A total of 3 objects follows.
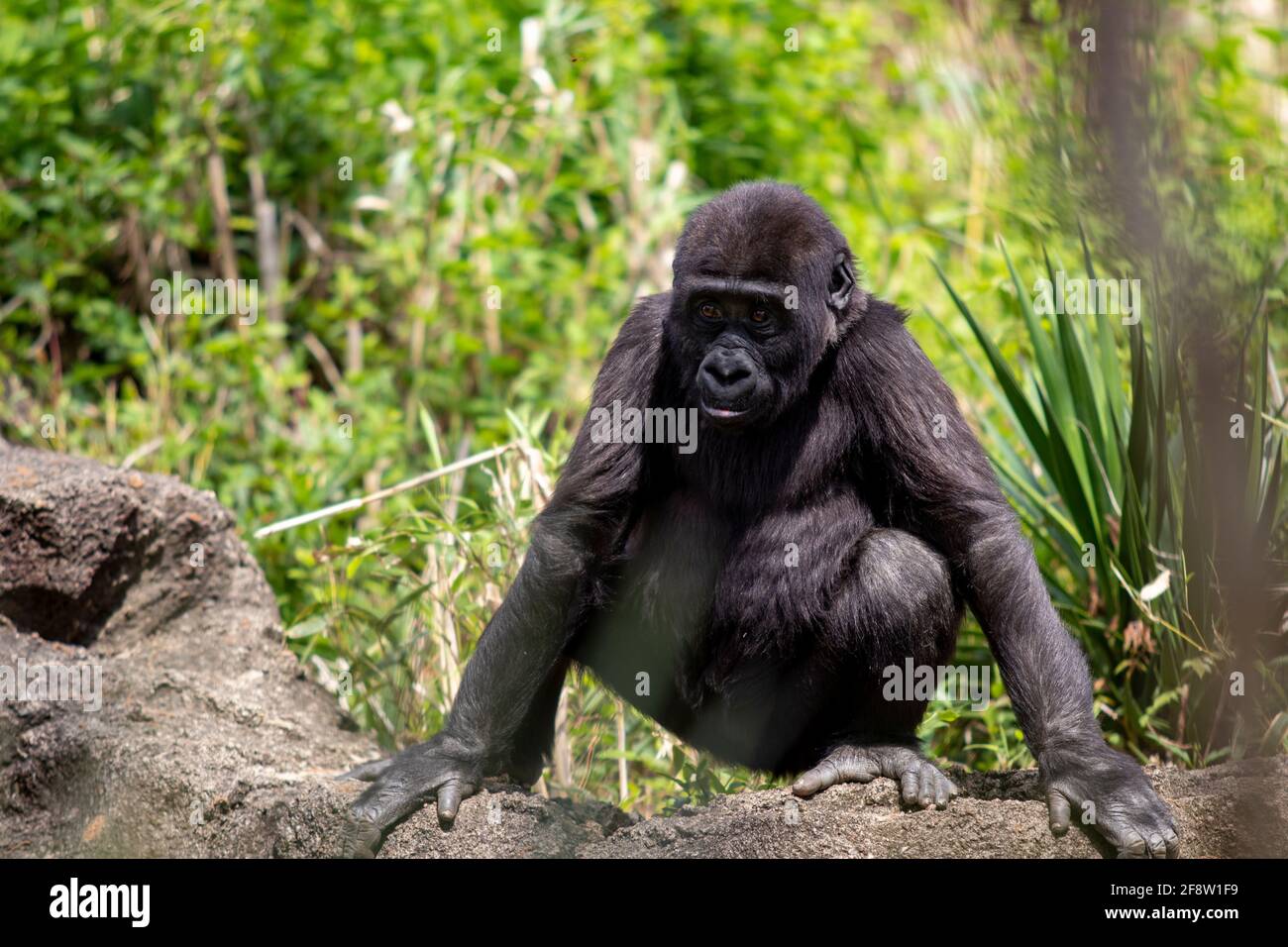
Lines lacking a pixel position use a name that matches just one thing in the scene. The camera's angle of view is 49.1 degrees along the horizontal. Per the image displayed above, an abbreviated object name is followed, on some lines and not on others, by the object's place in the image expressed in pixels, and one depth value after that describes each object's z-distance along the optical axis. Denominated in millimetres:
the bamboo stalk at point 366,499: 5926
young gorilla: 4535
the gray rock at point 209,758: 4027
